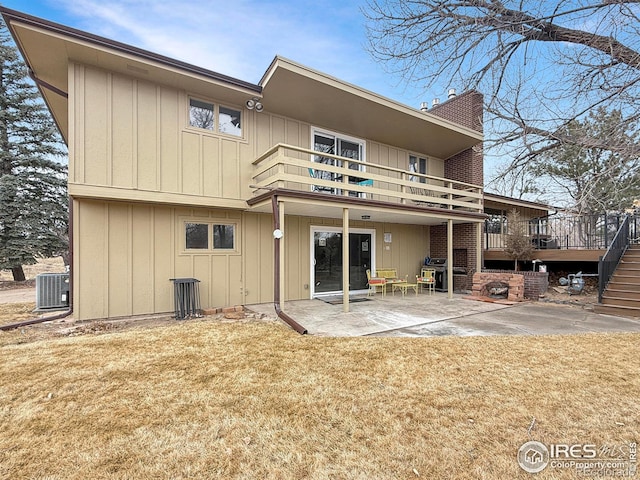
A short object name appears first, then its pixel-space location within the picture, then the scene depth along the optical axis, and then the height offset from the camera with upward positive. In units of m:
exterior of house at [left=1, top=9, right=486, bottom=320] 6.27 +1.70
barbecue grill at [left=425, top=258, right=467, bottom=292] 11.06 -1.09
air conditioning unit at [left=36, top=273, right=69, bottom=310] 7.24 -1.10
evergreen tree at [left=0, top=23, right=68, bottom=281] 12.92 +3.26
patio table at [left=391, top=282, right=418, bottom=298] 9.37 -1.50
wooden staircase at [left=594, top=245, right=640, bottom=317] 7.20 -1.24
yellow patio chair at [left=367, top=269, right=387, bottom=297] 9.25 -1.18
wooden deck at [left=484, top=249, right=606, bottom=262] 9.45 -0.41
